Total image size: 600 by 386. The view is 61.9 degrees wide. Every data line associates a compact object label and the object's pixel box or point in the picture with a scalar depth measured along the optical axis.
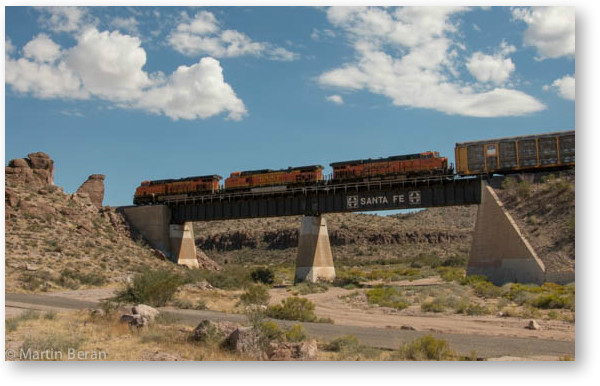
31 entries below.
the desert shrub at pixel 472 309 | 25.64
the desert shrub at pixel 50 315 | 19.50
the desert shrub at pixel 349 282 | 47.31
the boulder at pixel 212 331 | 14.02
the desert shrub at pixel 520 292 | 28.47
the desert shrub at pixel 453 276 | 45.78
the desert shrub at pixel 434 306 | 27.47
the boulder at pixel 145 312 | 17.66
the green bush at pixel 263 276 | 53.97
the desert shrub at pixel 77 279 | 36.78
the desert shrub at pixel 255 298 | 29.89
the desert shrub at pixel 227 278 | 45.31
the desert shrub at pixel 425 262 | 74.67
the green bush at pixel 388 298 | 30.16
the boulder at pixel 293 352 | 12.50
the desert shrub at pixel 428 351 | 12.94
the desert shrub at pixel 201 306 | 27.30
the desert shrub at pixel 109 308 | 19.20
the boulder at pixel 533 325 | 20.05
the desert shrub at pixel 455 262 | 73.56
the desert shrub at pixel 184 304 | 27.08
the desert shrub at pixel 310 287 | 42.81
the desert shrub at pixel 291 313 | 22.72
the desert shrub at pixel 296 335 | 15.05
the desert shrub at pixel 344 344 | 14.39
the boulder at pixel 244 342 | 13.04
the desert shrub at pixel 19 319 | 16.52
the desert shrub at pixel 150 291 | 26.77
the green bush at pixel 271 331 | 14.60
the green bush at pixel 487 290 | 31.59
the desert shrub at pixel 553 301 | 25.61
